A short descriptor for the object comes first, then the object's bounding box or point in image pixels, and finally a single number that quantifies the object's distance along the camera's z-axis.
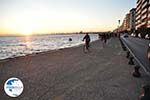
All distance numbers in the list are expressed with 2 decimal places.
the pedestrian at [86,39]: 9.80
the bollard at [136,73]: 4.28
